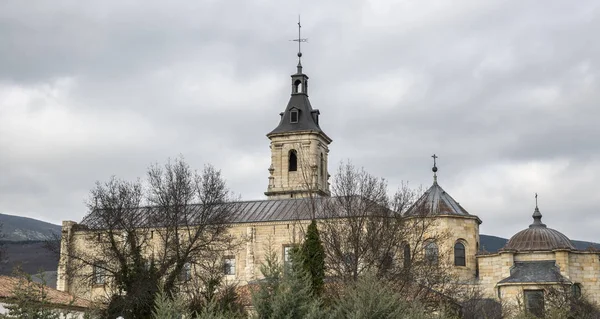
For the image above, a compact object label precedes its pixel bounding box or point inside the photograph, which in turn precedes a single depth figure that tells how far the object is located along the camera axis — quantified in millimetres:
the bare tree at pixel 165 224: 44641
